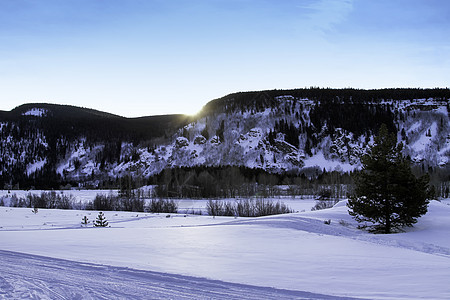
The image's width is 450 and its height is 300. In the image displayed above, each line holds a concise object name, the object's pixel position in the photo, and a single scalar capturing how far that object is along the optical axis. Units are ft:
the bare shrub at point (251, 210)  143.23
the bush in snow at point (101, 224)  73.86
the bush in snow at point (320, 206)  151.89
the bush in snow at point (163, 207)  160.79
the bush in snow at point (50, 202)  186.47
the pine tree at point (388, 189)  60.59
